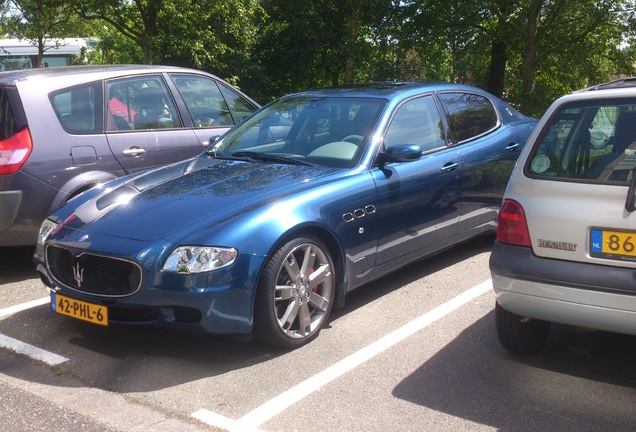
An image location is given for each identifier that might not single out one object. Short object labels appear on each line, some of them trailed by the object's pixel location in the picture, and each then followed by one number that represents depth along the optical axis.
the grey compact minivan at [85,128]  5.98
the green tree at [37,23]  23.27
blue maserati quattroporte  4.23
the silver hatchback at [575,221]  3.63
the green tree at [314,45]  24.83
